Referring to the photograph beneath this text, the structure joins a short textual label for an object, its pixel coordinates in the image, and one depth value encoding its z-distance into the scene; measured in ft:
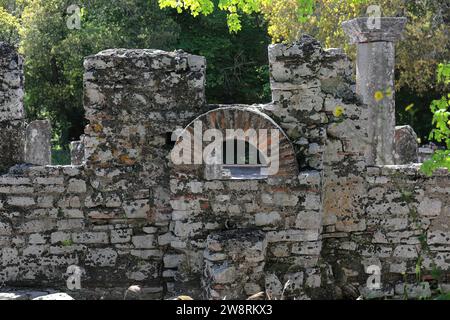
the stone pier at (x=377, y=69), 37.50
